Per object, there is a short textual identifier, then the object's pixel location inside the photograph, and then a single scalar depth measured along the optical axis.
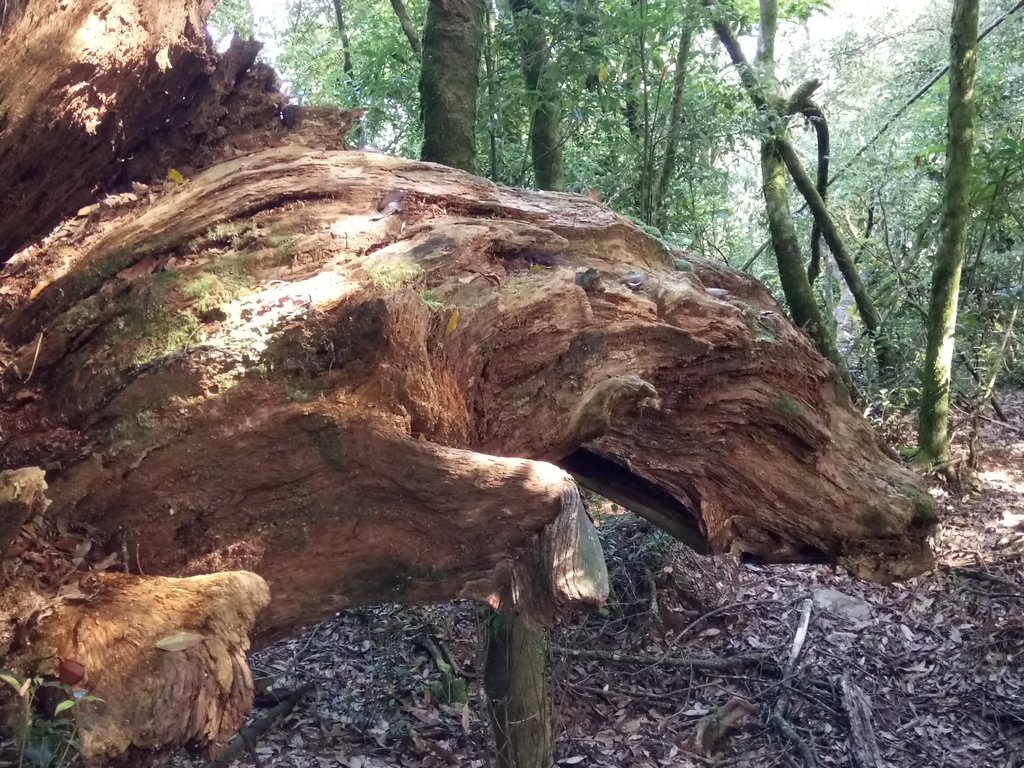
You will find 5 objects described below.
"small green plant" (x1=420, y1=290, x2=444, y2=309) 2.45
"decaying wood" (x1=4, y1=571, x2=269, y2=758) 1.59
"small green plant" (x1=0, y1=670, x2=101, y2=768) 1.57
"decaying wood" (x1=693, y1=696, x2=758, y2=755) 4.84
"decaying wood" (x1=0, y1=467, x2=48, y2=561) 1.65
